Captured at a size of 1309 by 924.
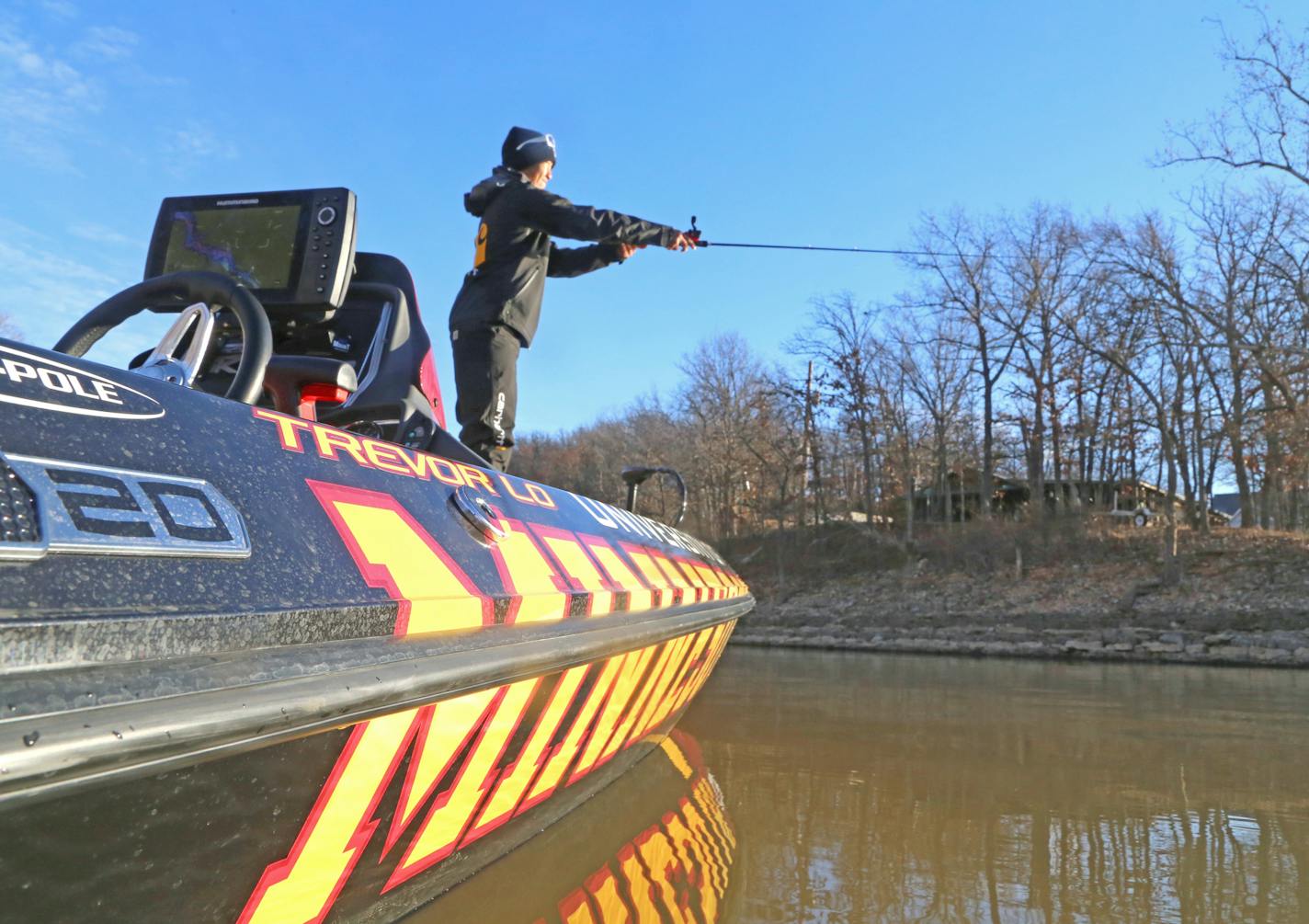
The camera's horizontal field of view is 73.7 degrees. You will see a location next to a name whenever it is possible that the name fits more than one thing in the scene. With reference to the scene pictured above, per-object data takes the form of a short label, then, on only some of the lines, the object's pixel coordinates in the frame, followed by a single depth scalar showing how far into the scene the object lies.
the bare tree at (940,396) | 25.36
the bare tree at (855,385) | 25.38
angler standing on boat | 3.09
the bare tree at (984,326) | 23.36
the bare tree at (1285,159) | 16.86
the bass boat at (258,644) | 0.87
